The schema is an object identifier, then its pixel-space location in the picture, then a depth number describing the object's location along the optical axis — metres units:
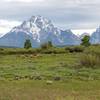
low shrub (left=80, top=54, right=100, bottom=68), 31.00
